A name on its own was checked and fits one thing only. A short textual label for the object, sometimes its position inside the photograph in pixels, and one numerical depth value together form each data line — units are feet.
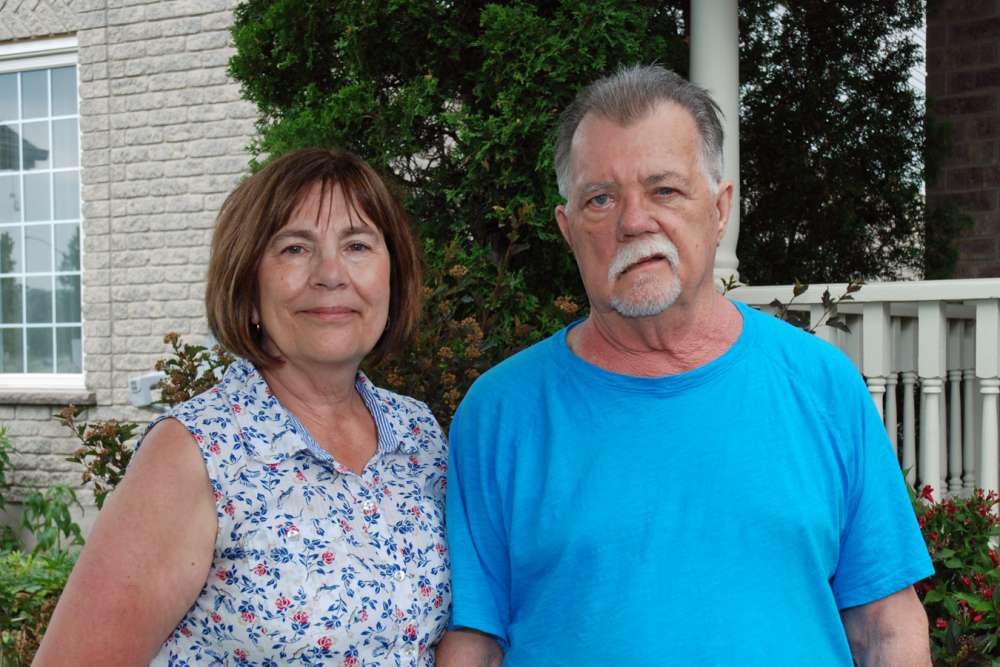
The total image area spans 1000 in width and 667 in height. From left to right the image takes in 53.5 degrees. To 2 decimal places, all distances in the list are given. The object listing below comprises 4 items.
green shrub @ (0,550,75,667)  12.19
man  5.54
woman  4.97
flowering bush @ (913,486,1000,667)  8.74
